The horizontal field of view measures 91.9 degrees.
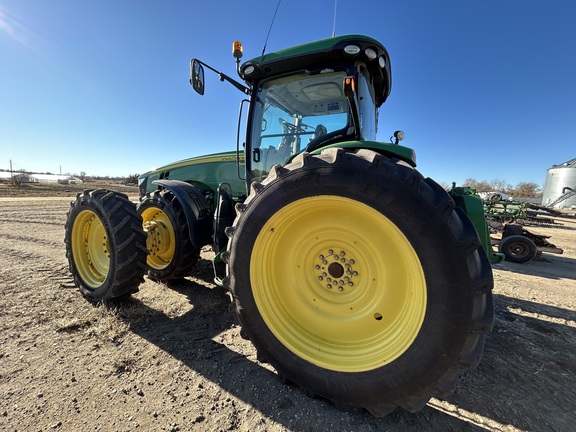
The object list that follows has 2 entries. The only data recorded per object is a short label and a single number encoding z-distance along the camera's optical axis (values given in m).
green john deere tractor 1.40
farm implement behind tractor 5.97
